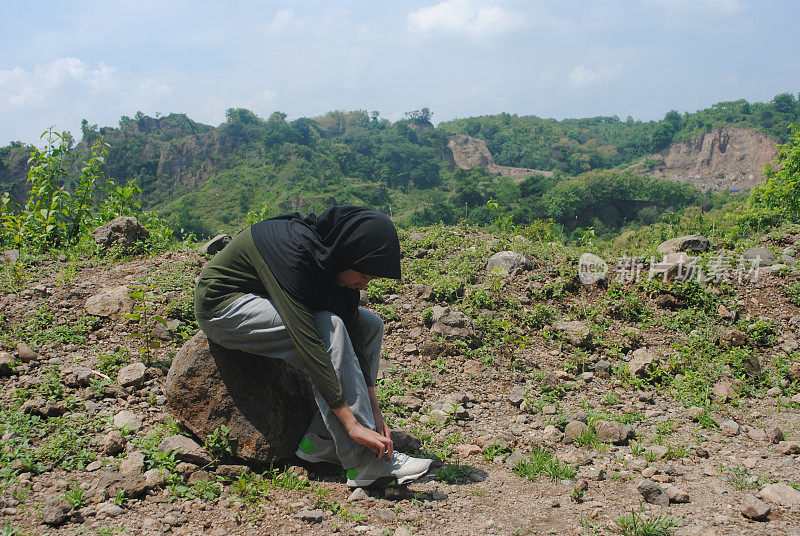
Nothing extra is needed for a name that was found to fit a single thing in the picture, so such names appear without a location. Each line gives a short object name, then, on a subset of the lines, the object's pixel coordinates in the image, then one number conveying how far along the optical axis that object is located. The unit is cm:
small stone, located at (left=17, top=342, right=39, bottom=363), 367
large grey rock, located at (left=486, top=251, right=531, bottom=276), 586
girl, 252
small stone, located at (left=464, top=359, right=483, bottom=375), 440
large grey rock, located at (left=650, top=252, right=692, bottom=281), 545
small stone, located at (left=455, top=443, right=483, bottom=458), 322
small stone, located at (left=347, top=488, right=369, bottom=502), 259
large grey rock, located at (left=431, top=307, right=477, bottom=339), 474
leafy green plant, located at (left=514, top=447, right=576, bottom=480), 290
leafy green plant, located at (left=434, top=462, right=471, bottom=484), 287
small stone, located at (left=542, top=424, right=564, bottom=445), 347
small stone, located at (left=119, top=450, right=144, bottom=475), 267
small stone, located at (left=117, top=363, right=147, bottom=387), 352
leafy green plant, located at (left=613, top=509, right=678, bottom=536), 221
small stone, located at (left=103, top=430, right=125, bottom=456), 287
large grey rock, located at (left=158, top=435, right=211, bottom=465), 278
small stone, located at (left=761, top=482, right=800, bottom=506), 244
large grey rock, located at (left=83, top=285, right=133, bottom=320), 436
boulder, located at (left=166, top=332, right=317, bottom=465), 286
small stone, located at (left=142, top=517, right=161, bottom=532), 230
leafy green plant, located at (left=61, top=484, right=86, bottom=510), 238
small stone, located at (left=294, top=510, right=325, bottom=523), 242
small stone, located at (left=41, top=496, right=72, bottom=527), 226
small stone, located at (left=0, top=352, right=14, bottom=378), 352
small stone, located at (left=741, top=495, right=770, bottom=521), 231
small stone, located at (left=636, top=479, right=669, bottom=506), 255
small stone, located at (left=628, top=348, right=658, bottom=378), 441
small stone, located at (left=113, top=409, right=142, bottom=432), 308
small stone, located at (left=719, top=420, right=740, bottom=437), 350
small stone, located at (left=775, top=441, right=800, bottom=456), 312
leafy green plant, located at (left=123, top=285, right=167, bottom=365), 391
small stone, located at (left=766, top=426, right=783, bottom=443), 334
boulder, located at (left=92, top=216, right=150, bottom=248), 600
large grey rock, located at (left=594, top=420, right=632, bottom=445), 336
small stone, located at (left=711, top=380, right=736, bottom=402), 404
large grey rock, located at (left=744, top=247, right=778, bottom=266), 580
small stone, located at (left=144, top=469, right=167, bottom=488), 260
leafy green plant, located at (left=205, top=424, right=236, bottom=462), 283
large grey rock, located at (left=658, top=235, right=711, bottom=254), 619
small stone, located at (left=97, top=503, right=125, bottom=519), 237
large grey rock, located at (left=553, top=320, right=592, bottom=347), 485
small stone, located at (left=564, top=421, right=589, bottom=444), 343
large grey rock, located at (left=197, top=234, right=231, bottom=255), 562
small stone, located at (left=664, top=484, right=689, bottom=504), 255
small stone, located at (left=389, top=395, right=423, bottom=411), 376
